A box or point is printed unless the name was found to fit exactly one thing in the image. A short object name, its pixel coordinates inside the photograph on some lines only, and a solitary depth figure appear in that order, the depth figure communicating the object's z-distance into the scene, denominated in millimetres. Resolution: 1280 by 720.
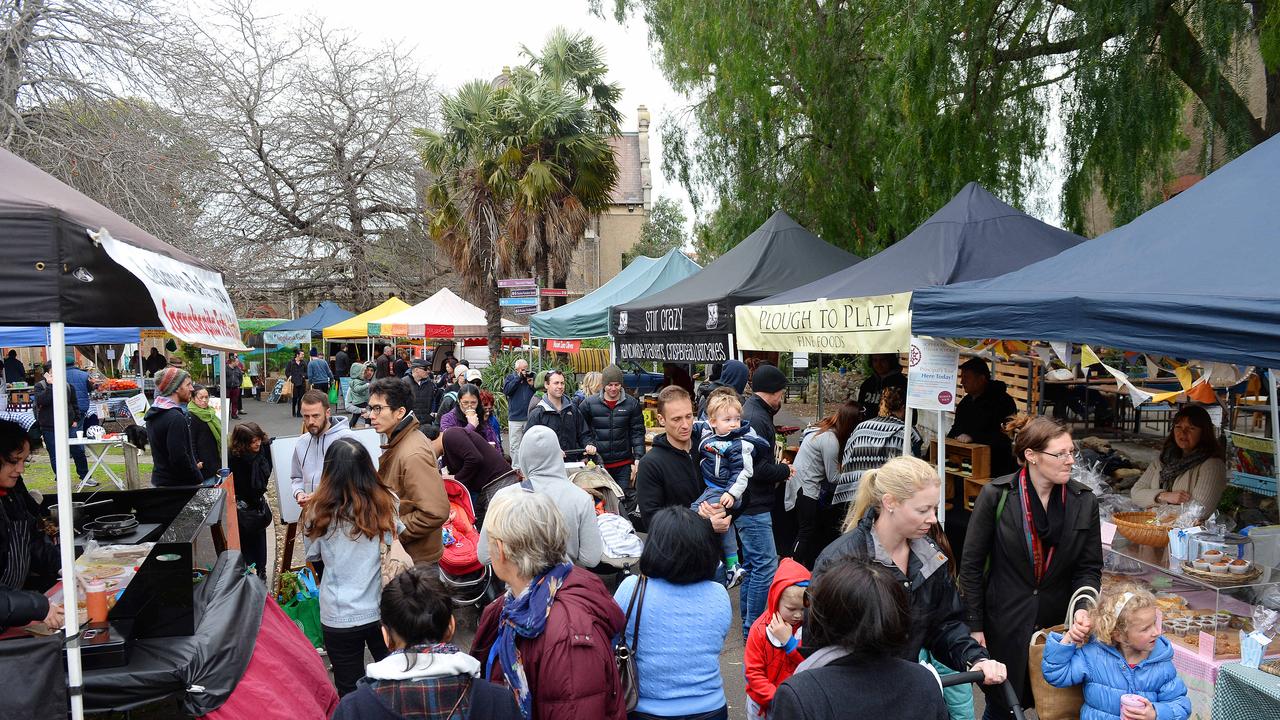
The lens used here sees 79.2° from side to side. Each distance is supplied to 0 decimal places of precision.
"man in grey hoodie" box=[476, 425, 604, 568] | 3666
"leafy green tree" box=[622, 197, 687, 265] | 46125
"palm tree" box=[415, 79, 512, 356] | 21859
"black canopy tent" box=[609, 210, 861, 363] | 8312
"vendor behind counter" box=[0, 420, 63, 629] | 3281
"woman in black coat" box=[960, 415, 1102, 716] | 3330
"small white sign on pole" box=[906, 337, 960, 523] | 5188
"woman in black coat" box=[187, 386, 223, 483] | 6105
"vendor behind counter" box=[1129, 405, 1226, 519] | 4867
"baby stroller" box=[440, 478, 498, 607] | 4816
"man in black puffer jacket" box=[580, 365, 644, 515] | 7398
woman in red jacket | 2350
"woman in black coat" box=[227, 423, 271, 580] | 5855
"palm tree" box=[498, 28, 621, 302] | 20562
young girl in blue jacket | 2869
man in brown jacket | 4355
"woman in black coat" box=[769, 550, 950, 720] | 1895
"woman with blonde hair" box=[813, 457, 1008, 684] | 2656
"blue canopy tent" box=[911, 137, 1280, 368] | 3273
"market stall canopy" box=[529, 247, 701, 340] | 12883
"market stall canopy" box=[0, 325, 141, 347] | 9141
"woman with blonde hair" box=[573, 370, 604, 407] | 8703
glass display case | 3641
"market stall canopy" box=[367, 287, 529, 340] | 17688
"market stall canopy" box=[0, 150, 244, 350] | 2582
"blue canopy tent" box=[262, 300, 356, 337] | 23922
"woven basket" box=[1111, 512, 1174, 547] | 4180
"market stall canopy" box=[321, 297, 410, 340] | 20156
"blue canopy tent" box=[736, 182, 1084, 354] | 5812
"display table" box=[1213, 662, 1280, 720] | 2861
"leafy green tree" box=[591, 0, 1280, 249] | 7379
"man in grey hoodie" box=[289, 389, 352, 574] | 5180
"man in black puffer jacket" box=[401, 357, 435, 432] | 12984
